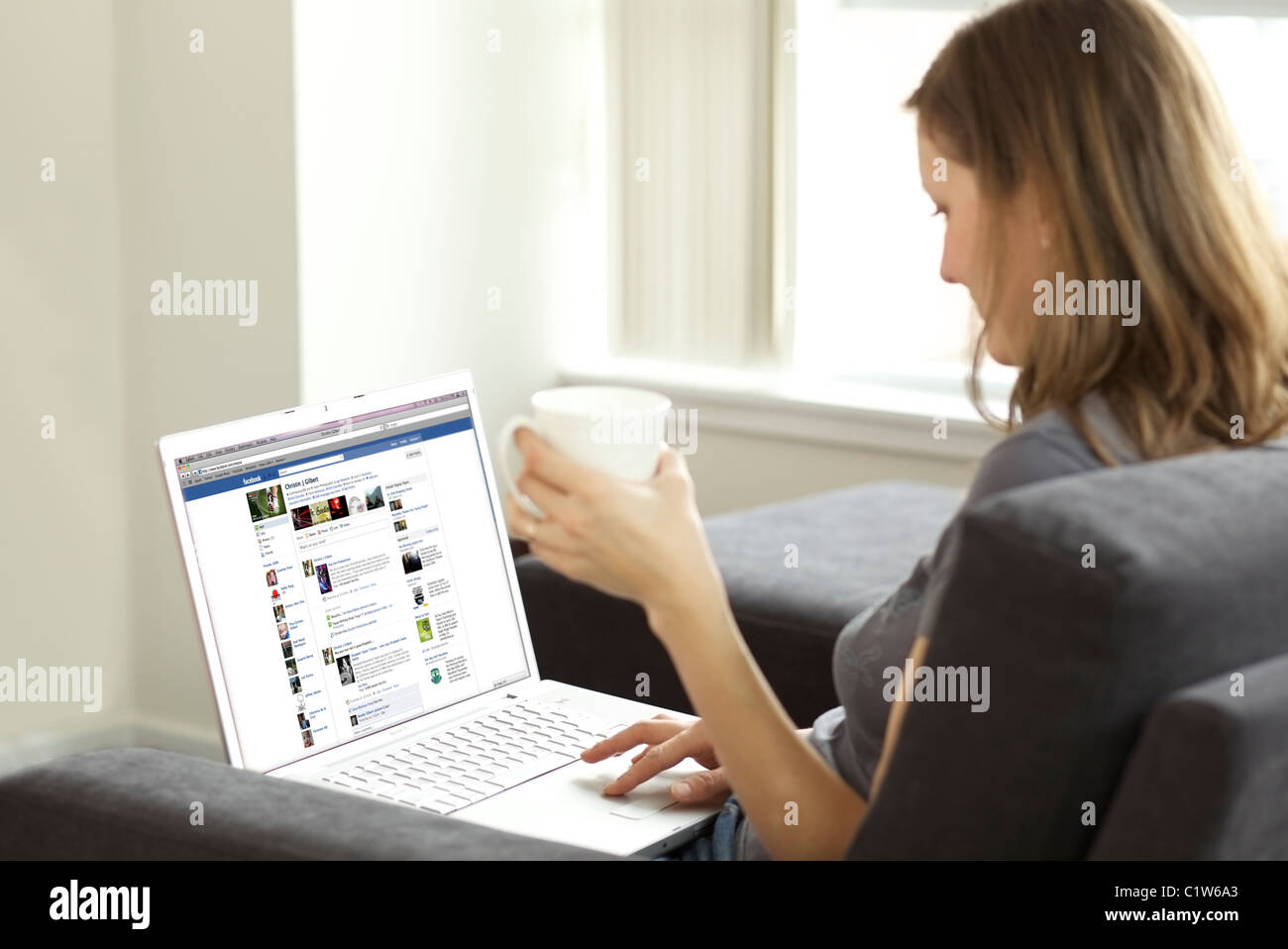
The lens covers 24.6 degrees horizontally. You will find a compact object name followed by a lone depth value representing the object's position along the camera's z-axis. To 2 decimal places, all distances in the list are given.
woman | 1.76
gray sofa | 1.61
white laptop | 1.92
